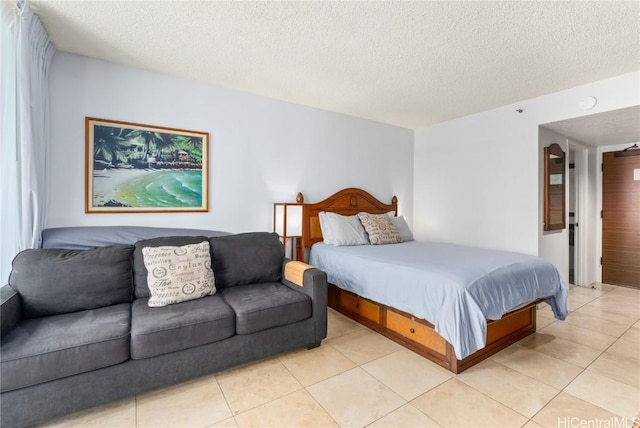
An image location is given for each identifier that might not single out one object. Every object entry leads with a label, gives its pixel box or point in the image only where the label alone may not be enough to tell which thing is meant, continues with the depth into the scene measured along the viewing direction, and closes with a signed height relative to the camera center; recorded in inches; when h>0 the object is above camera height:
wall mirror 137.6 +12.9
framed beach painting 102.0 +17.1
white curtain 73.9 +22.0
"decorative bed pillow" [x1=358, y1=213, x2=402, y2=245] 141.3 -7.3
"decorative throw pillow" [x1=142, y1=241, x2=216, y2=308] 83.0 -17.5
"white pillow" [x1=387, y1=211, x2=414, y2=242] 155.2 -6.9
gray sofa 60.4 -26.7
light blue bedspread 78.0 -21.6
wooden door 163.8 -2.1
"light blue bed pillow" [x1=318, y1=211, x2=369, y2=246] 136.3 -7.4
